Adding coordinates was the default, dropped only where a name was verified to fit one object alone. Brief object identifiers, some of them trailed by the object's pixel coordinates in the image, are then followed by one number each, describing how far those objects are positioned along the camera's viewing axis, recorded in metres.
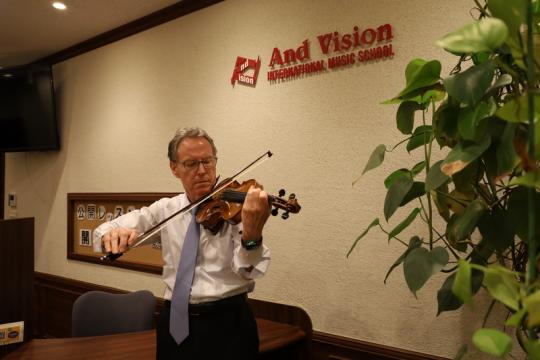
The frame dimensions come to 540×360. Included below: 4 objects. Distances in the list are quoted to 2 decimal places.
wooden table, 1.90
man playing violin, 1.66
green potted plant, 0.65
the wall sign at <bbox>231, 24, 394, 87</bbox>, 2.06
